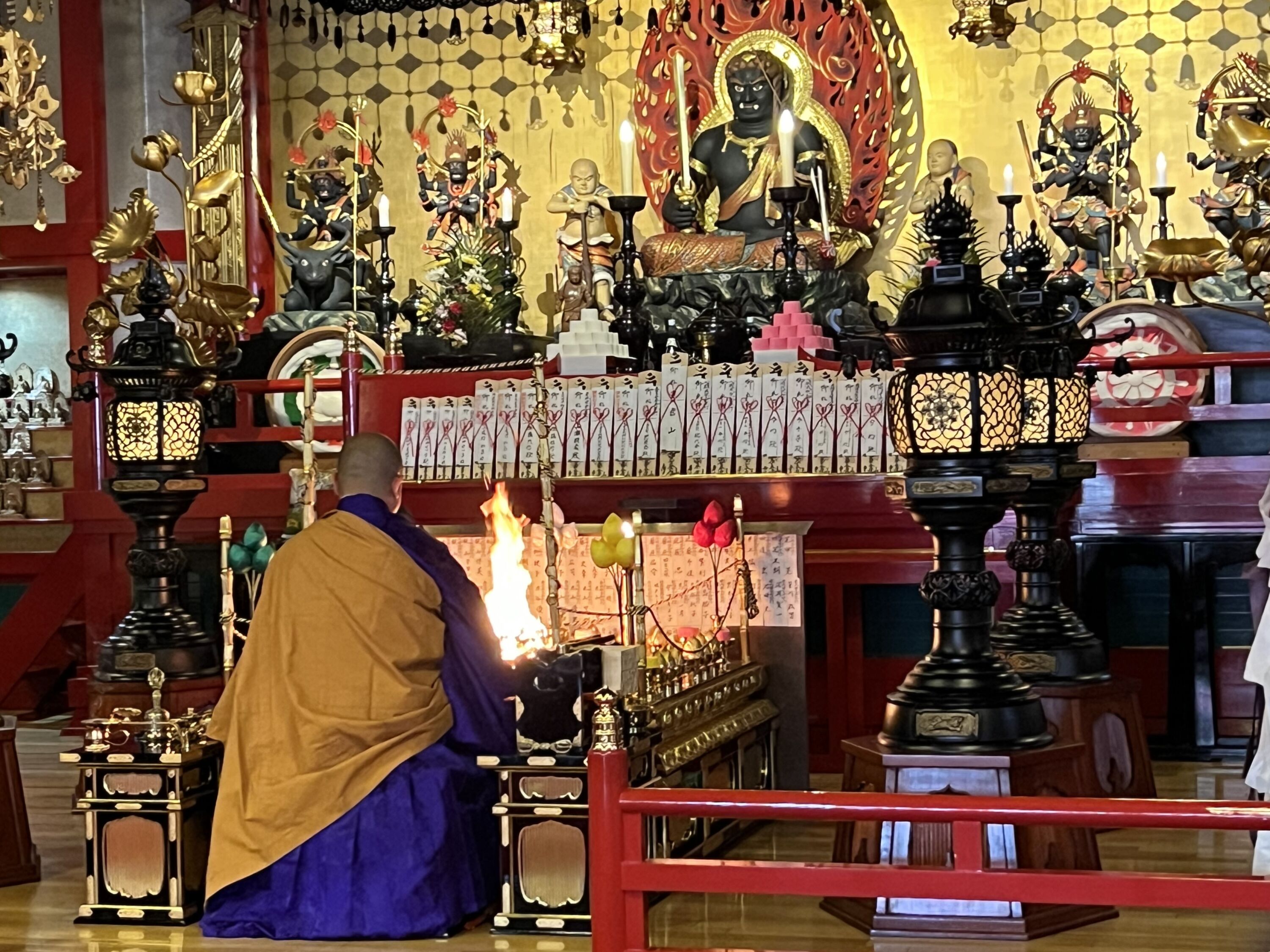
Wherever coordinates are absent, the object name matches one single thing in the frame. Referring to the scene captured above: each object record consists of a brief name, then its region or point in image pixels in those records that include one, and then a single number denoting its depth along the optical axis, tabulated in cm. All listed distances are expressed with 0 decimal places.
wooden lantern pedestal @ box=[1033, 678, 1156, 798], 518
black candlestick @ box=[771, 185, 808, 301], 711
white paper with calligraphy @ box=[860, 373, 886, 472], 639
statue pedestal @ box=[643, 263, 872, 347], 893
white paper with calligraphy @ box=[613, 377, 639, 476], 663
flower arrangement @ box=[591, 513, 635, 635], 500
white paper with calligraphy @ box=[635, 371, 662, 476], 661
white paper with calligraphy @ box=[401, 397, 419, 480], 696
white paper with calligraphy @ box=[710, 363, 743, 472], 650
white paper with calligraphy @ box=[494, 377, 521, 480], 682
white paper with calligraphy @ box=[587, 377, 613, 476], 665
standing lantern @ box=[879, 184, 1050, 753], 419
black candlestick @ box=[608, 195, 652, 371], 734
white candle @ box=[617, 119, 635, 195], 739
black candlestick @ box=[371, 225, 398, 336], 880
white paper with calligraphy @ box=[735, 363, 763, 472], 647
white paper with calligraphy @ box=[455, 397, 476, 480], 686
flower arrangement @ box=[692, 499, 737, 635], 569
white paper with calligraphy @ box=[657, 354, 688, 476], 657
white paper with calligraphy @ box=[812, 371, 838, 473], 643
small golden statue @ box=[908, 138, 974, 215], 973
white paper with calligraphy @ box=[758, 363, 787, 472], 646
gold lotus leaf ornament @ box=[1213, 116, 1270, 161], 385
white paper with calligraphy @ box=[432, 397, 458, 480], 689
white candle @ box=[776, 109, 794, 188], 734
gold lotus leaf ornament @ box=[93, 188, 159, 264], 584
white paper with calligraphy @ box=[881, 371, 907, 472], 635
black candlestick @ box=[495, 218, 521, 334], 922
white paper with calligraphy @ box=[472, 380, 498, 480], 684
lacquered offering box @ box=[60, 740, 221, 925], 454
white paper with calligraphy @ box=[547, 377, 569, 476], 675
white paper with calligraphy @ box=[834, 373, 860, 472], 642
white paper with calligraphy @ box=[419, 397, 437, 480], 693
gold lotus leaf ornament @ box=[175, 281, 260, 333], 622
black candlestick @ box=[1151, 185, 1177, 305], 822
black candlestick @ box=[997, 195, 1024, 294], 548
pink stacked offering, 686
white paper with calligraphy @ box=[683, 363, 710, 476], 654
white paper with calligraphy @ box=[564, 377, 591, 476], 671
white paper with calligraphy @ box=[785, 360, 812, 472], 644
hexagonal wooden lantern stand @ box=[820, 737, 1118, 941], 401
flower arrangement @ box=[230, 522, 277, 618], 637
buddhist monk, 428
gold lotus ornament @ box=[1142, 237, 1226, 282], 472
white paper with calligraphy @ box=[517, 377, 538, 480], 677
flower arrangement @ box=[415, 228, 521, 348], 923
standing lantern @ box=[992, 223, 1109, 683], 526
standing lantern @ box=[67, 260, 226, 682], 567
